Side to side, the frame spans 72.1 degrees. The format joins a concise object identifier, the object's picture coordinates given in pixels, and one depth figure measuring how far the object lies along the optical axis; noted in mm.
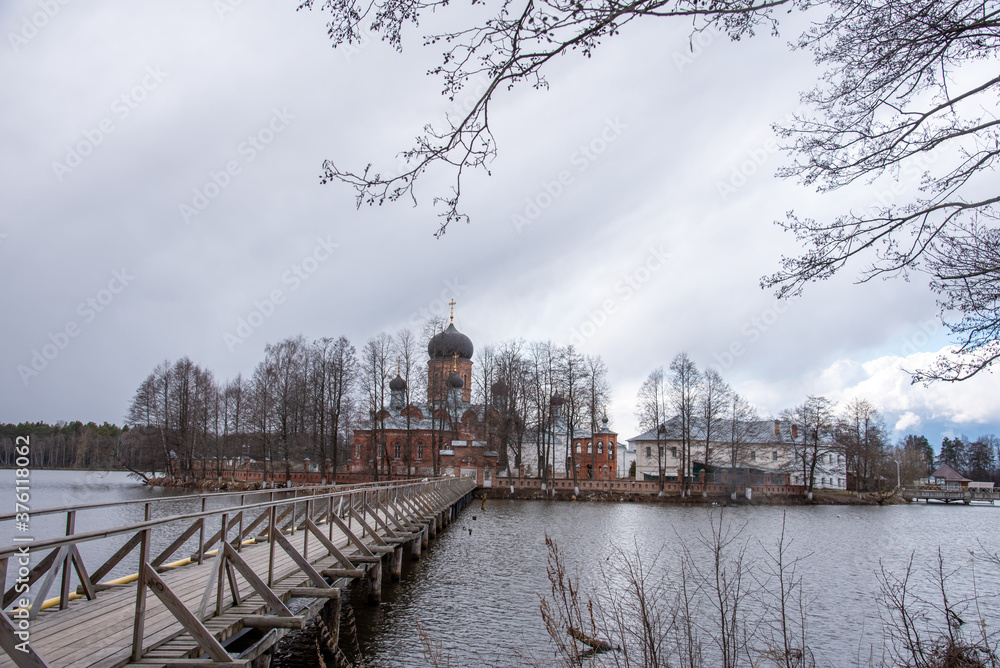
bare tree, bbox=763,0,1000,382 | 5246
